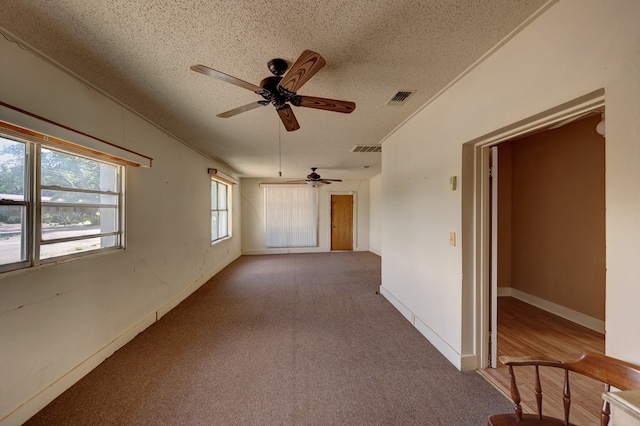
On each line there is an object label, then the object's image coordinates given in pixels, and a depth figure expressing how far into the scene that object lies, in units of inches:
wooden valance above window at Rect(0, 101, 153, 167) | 54.9
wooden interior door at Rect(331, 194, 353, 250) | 308.8
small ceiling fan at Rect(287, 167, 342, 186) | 211.9
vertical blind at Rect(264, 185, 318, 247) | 292.8
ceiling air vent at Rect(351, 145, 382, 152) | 156.8
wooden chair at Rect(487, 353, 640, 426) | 34.4
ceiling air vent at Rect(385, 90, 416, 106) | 85.8
